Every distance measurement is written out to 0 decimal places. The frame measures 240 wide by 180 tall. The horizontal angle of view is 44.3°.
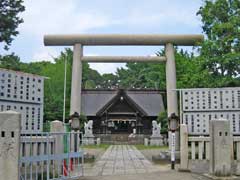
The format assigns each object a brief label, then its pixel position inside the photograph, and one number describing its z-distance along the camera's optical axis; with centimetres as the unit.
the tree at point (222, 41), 1322
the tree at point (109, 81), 6430
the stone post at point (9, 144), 683
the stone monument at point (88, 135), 3080
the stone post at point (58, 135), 943
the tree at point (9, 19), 1845
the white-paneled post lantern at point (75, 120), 1431
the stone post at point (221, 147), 952
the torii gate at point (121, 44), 1442
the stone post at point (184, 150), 1086
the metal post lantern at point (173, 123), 1362
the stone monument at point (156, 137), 3053
